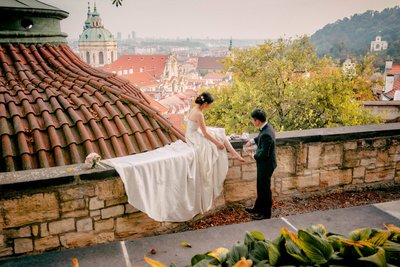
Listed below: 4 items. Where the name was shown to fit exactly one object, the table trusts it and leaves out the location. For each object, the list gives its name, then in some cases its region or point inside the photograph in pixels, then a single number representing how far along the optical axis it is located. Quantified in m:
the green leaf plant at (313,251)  1.51
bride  4.42
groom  4.25
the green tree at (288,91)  15.38
